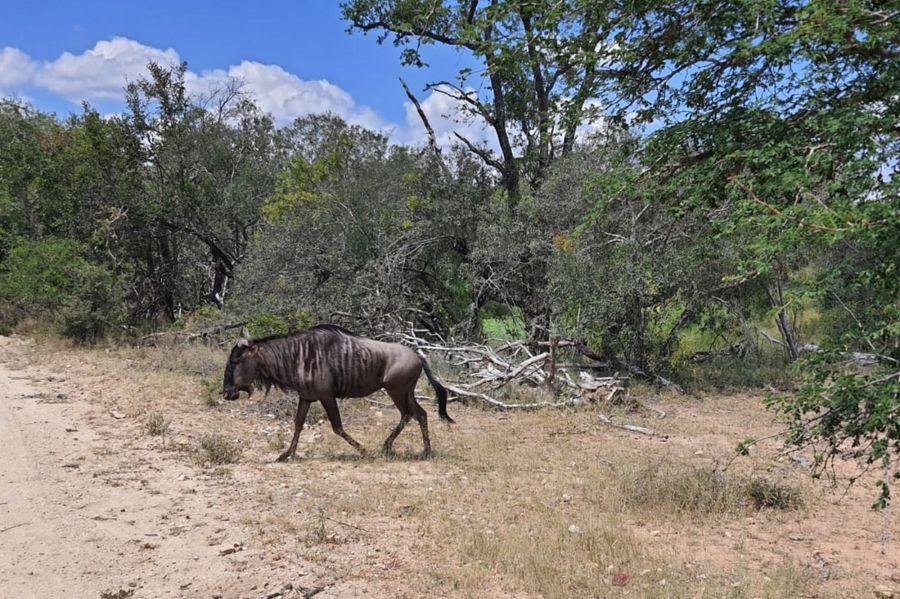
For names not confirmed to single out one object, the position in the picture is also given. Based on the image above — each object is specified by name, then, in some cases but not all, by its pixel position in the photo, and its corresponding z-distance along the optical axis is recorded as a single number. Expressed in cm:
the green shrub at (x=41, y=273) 1652
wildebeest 802
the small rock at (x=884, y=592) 456
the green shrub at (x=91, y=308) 1606
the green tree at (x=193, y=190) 1934
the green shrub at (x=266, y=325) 1357
